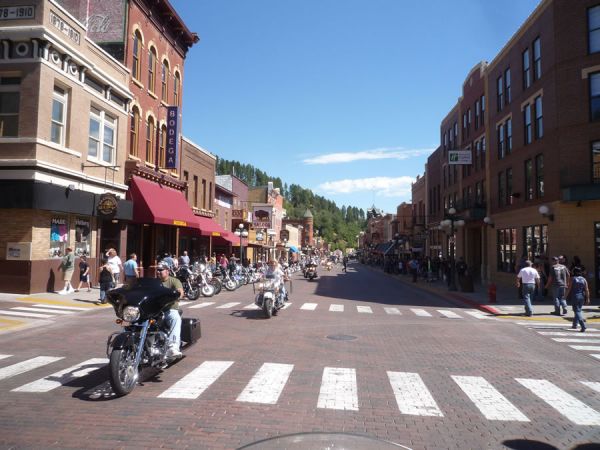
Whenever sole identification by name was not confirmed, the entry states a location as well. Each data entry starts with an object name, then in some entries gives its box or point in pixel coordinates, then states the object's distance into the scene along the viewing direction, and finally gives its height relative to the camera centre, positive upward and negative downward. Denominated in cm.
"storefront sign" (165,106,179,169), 2895 +693
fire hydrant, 2020 -152
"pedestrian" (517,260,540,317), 1603 -86
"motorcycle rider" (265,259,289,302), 1545 -59
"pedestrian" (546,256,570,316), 1612 -87
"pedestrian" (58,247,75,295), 1805 -61
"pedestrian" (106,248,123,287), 1717 -39
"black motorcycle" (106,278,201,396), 652 -118
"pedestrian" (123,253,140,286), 1808 -58
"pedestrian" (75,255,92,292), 1947 -77
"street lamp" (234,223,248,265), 3584 +186
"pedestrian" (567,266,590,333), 1313 -100
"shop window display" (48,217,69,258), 1844 +60
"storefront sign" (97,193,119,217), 2003 +197
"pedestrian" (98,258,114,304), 1666 -92
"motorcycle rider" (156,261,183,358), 772 -122
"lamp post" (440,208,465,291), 2602 -68
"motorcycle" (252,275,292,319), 1438 -131
